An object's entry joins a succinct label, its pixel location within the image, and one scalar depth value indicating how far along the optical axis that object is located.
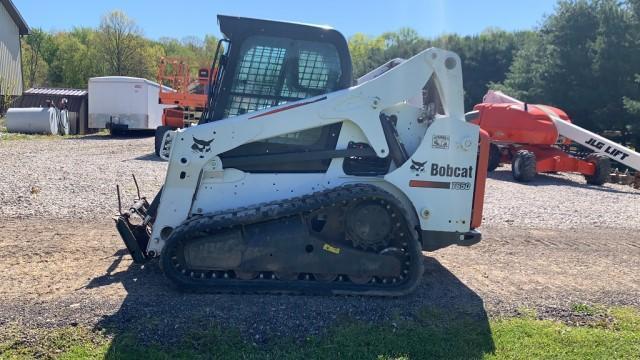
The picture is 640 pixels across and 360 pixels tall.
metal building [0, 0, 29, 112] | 35.69
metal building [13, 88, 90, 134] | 27.79
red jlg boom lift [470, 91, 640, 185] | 14.15
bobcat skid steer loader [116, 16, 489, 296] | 5.00
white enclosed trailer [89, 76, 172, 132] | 25.05
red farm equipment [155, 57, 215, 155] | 18.67
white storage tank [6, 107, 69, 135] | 24.98
